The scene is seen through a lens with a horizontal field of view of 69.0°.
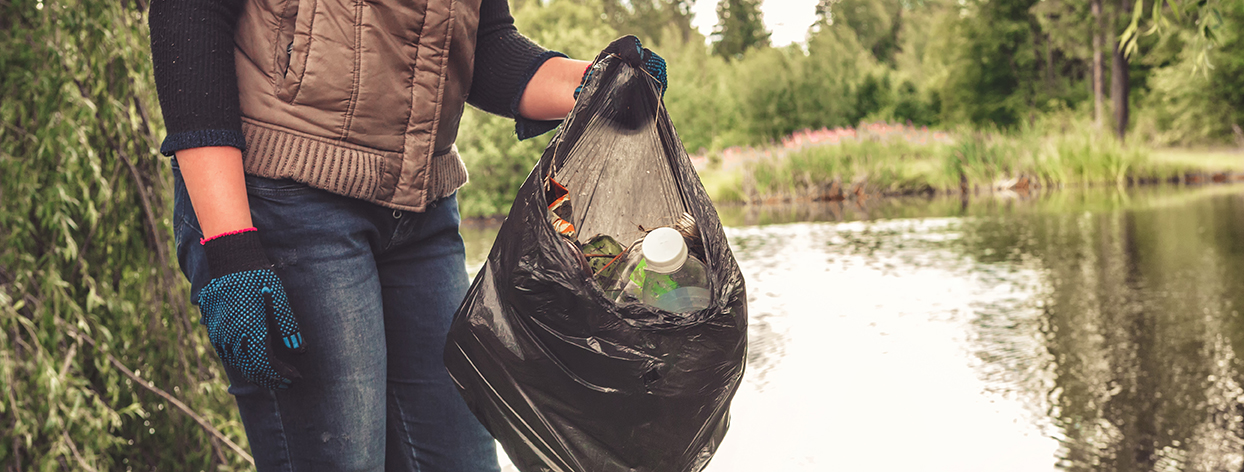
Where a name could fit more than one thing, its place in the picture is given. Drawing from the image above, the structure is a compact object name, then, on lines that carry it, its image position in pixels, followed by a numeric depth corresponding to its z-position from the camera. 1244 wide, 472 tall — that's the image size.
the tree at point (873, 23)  43.16
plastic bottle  1.13
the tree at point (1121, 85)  19.00
